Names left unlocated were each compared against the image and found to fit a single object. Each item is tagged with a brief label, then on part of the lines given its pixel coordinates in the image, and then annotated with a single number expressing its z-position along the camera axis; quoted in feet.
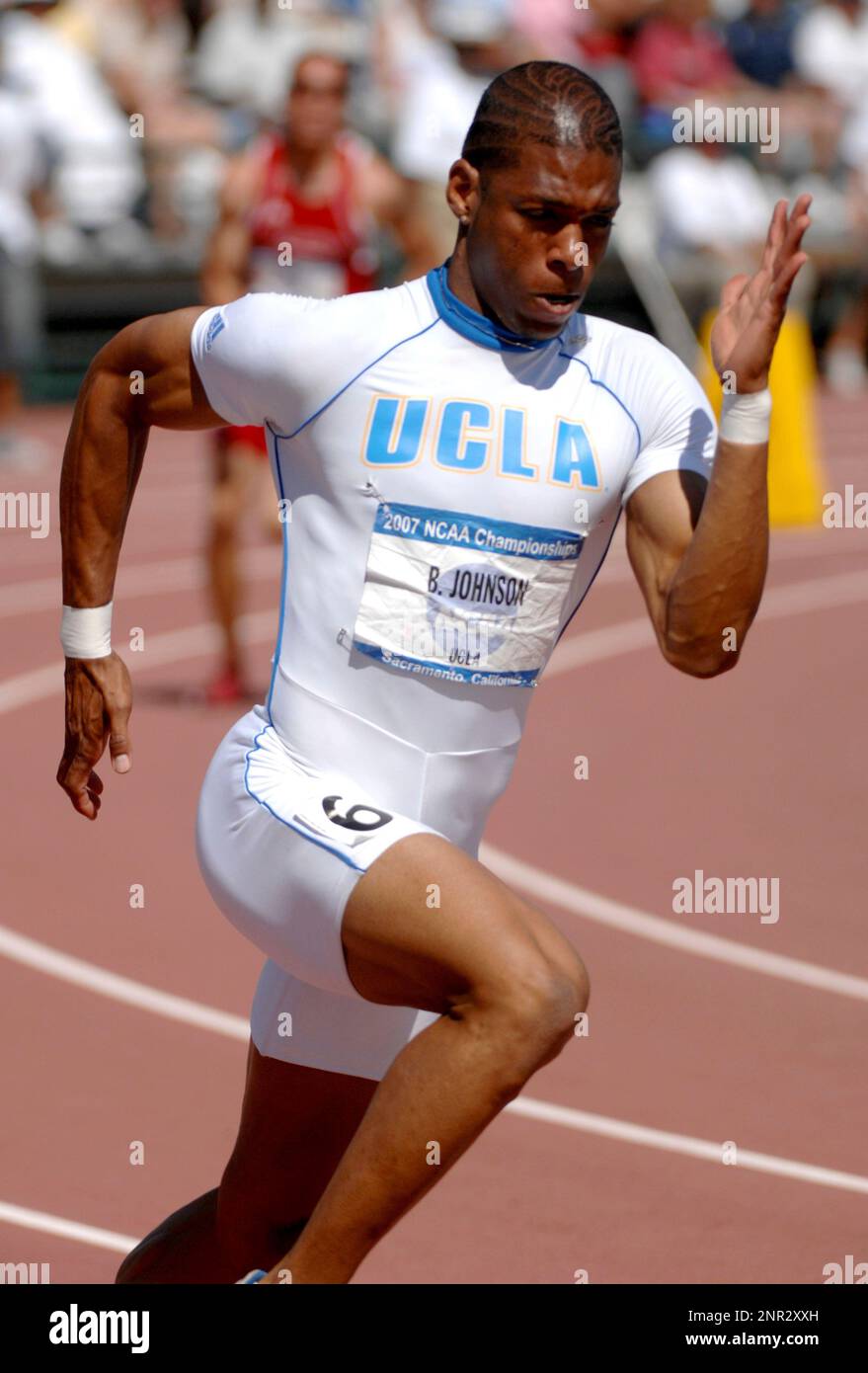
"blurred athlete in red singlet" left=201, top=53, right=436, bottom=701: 29.71
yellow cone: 47.70
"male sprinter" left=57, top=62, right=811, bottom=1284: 11.60
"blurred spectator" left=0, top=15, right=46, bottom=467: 50.57
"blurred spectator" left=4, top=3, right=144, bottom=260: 54.44
